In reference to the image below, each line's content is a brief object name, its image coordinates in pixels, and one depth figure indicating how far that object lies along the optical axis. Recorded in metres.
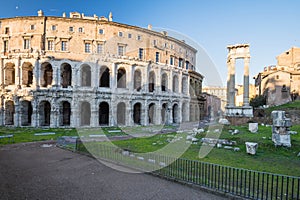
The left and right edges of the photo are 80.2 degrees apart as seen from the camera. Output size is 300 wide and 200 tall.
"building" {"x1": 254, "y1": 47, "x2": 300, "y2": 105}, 38.06
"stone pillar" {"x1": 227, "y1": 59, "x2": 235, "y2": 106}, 26.78
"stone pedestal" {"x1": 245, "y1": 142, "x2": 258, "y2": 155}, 9.92
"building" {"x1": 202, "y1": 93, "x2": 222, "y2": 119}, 56.38
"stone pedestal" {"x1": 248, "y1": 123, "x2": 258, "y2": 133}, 16.43
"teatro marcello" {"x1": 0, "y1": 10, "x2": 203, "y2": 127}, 26.02
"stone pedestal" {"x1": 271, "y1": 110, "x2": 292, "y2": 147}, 10.94
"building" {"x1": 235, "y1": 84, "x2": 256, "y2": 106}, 57.89
